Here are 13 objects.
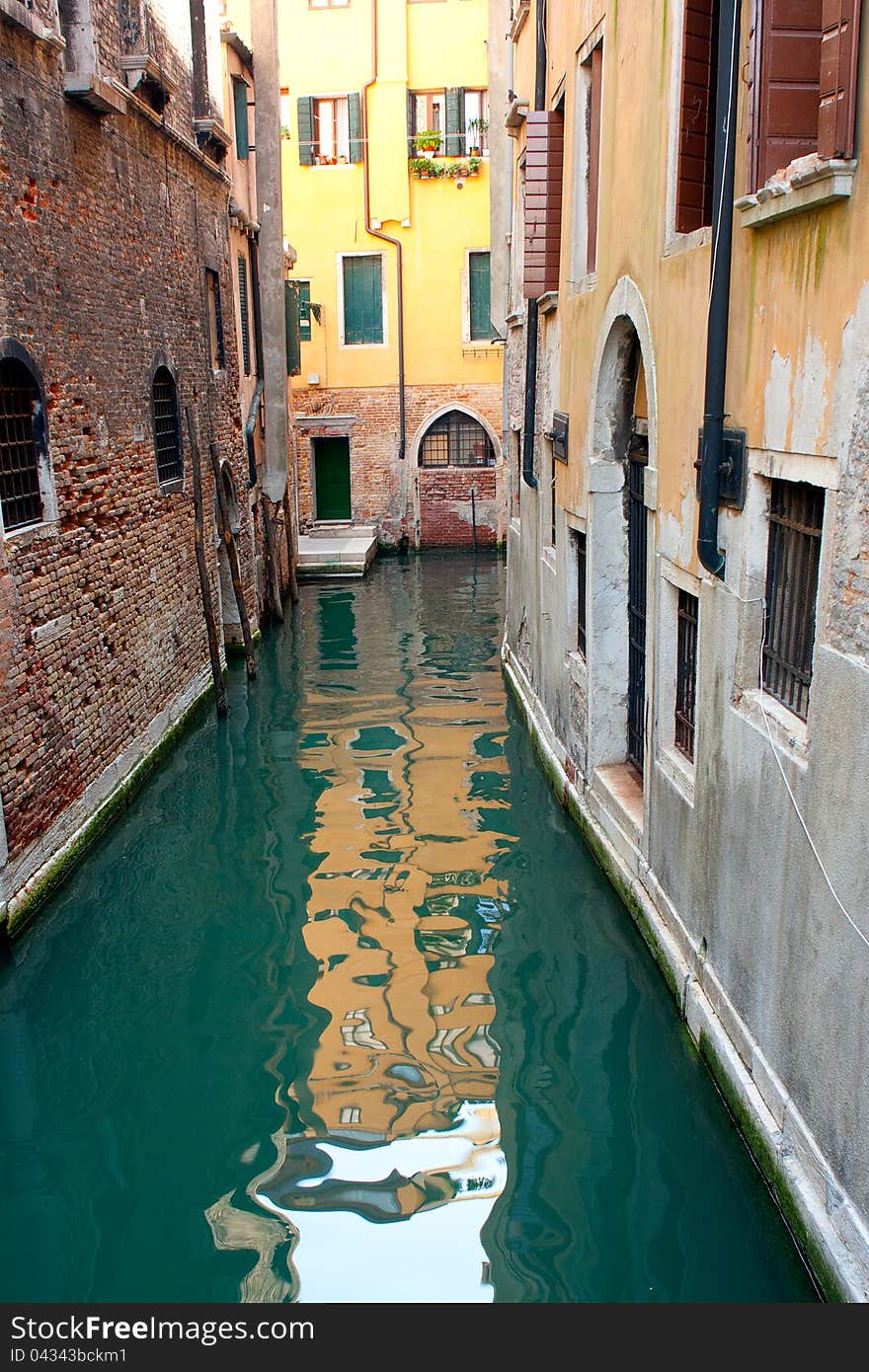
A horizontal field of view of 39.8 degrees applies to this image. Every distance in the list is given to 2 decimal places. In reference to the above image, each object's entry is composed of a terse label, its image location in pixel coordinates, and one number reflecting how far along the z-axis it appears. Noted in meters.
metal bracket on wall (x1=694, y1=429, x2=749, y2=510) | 4.51
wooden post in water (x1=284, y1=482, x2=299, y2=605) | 17.47
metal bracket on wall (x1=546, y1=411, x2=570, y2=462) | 8.73
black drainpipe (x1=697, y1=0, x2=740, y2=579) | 4.47
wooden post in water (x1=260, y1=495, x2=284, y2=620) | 15.45
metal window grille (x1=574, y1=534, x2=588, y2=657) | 8.62
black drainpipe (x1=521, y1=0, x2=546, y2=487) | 9.34
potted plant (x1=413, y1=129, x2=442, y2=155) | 20.33
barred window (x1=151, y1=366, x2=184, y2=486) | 10.44
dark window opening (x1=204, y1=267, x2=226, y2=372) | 12.84
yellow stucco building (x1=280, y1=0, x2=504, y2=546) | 20.08
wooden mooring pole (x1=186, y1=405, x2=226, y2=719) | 10.70
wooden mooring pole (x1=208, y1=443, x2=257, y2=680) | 12.24
